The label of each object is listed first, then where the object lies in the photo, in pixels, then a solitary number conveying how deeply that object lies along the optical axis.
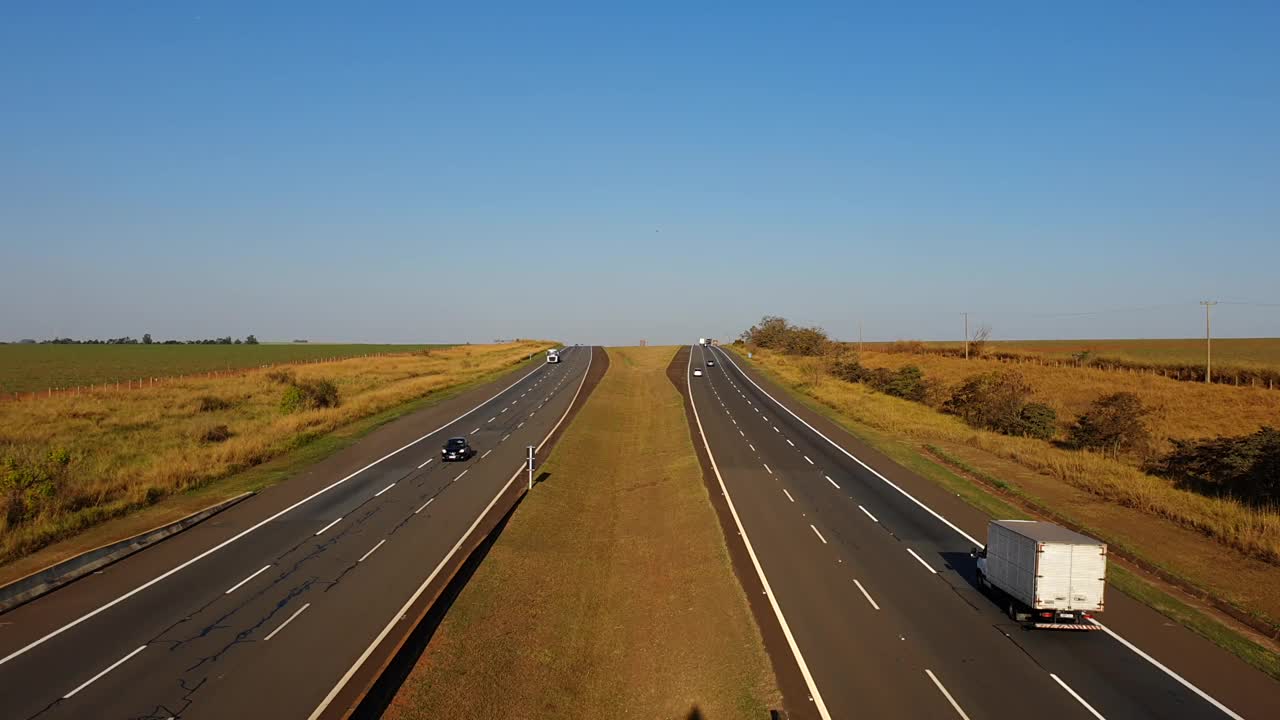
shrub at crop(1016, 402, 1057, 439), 55.91
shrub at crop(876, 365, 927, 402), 77.04
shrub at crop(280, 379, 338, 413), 59.59
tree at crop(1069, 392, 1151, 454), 48.41
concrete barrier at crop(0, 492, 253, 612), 21.33
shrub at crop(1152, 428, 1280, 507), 34.19
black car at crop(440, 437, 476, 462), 42.78
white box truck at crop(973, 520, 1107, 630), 18.94
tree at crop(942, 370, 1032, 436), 57.91
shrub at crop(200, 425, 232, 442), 47.75
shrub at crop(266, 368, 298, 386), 81.00
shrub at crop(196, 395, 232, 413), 62.53
